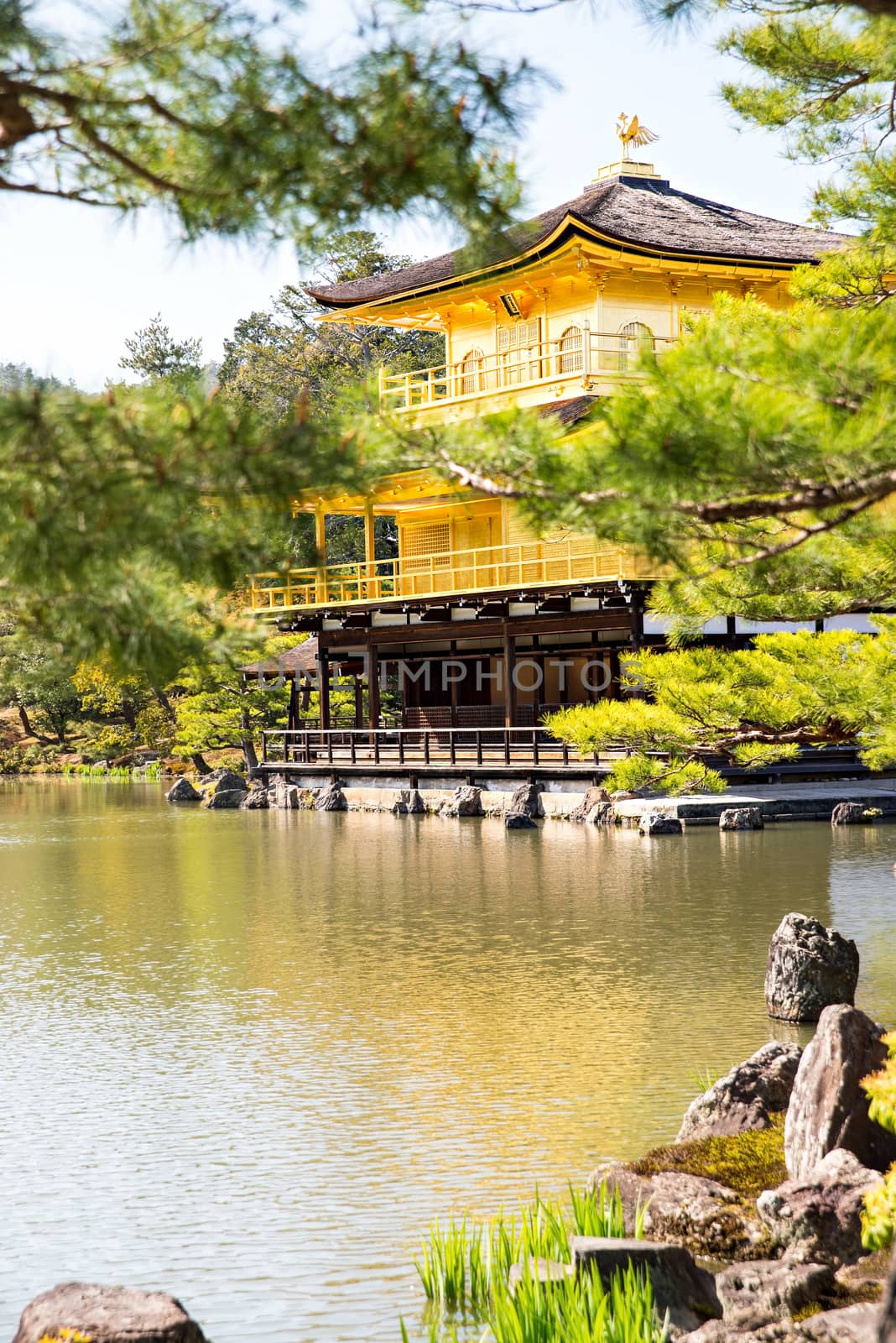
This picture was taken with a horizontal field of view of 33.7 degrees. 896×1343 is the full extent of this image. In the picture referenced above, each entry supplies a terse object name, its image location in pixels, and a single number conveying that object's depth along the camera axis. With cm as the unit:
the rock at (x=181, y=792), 3331
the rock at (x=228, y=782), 3148
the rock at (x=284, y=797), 2939
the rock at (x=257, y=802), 3020
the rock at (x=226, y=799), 3102
